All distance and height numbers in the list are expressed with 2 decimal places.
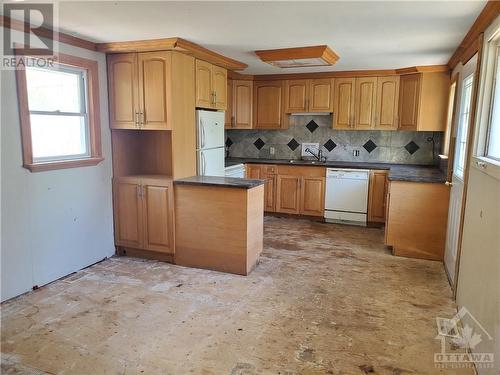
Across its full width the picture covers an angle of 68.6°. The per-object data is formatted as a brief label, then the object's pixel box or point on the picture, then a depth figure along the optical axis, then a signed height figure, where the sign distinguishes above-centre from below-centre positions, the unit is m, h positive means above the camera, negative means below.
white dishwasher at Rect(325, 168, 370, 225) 5.23 -0.90
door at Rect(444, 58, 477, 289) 3.23 -0.39
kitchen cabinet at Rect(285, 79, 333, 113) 5.48 +0.55
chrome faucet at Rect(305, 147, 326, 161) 5.99 -0.38
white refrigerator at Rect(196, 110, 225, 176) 4.06 -0.14
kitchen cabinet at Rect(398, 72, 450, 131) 4.66 +0.43
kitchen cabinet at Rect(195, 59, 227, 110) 3.98 +0.51
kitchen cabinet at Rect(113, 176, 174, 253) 3.82 -0.88
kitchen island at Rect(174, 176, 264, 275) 3.54 -0.91
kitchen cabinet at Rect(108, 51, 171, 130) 3.59 +0.40
